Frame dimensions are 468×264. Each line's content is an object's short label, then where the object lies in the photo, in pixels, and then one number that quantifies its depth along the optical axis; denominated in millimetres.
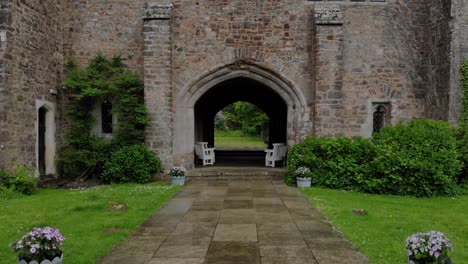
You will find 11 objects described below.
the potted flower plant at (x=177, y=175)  10930
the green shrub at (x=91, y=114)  11734
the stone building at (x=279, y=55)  11664
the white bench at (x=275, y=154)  13586
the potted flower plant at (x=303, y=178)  10398
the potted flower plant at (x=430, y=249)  3916
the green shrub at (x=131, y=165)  11117
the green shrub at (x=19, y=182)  9321
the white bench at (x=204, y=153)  13805
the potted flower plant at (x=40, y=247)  4023
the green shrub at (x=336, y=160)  10188
